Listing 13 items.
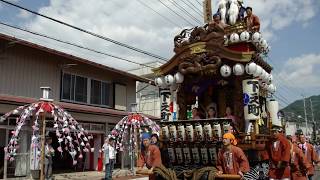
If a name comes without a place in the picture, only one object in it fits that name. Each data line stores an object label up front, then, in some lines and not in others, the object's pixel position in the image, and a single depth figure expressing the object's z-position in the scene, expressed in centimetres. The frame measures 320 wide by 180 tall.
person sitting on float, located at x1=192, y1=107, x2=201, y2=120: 952
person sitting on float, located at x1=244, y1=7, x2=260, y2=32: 999
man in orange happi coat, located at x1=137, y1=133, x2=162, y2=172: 796
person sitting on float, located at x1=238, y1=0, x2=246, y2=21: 1041
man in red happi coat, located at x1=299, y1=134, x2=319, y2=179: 1109
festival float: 792
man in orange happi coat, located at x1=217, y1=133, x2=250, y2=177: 676
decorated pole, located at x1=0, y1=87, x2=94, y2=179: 1085
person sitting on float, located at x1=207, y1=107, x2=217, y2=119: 945
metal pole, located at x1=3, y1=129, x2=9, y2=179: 1523
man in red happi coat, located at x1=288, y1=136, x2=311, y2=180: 808
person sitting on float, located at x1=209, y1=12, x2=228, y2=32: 866
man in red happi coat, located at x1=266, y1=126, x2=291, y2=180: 782
